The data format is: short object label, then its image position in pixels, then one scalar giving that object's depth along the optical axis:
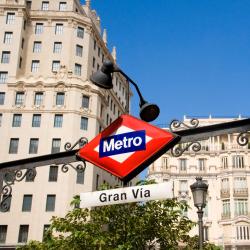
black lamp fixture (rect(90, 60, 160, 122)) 6.09
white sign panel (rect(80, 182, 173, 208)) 5.73
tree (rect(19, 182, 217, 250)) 20.16
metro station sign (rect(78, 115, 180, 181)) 5.80
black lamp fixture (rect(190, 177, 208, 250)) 12.98
